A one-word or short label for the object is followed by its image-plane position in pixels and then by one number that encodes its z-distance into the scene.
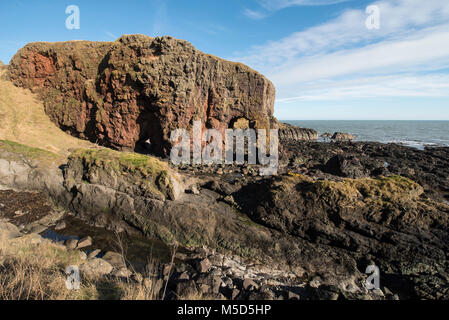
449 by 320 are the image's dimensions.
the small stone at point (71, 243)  9.90
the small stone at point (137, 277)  7.28
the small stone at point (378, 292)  7.92
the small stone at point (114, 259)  8.88
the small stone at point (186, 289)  6.50
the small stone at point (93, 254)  9.46
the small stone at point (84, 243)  10.14
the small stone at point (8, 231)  9.63
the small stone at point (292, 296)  7.06
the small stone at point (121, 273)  7.90
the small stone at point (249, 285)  7.67
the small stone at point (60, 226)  11.47
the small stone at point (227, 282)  7.89
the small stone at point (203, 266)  8.85
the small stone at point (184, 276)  7.96
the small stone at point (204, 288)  6.89
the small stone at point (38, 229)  11.10
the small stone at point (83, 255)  8.81
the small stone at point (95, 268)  7.41
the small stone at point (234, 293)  7.01
